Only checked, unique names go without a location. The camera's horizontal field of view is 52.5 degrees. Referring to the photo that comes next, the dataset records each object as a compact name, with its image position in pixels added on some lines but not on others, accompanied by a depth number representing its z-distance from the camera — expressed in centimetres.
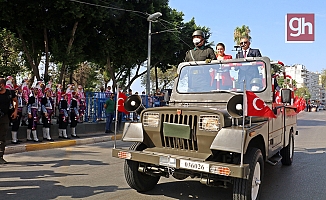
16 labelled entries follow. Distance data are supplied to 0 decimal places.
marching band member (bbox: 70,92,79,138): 1195
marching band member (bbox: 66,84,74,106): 1188
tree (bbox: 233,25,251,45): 4534
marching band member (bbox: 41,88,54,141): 1065
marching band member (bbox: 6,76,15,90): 991
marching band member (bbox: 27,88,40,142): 1025
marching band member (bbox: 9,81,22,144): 975
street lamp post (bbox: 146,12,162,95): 1892
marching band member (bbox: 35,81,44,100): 1066
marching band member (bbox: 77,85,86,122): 1278
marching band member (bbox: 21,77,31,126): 1034
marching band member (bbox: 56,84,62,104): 1175
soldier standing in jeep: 638
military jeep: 419
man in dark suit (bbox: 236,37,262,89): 584
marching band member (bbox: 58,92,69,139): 1135
